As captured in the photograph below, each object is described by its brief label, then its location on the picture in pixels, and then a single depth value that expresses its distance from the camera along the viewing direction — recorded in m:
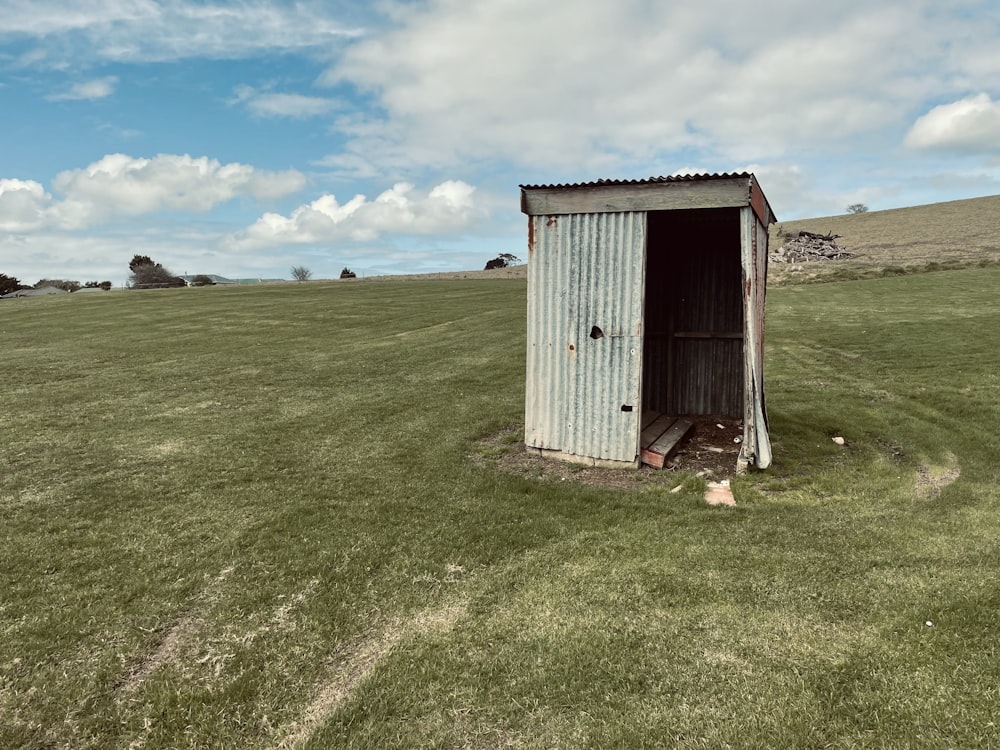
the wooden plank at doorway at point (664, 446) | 7.45
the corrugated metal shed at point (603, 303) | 6.98
